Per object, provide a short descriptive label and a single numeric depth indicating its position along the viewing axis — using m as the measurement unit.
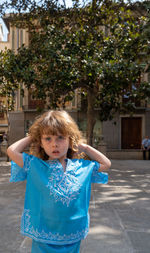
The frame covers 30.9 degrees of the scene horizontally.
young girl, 1.53
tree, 10.07
